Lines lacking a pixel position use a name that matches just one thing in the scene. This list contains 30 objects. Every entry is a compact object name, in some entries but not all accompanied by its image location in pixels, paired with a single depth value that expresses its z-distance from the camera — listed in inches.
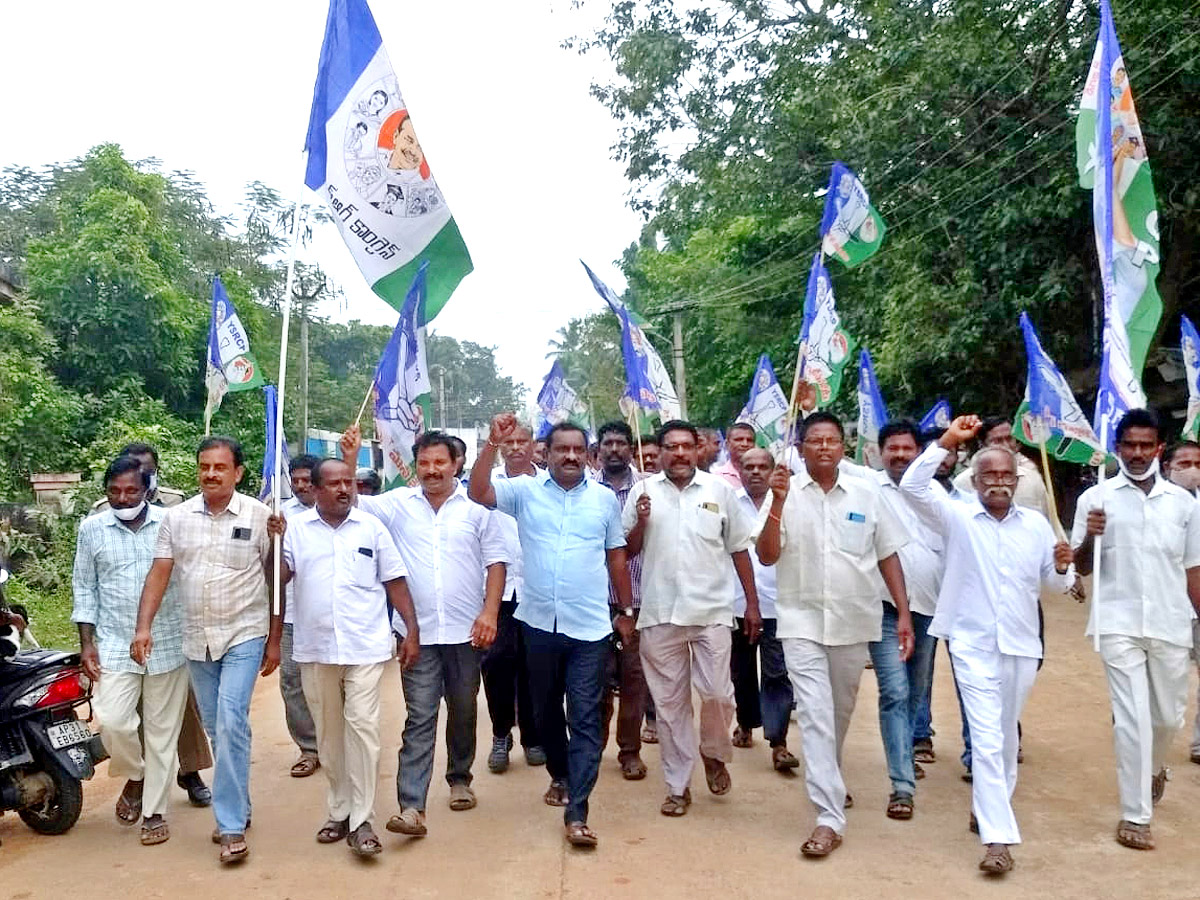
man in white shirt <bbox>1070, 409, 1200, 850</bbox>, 190.4
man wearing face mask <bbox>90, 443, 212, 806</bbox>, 224.1
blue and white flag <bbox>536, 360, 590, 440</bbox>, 522.9
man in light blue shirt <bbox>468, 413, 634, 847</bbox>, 201.0
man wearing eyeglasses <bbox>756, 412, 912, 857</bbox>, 196.5
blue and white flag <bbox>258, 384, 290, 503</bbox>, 211.6
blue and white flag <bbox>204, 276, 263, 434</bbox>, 402.9
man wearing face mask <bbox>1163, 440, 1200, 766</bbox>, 264.2
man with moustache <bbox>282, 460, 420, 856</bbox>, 191.8
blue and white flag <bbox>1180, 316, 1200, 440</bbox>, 372.8
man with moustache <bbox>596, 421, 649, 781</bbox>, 240.8
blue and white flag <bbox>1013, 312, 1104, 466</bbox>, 227.8
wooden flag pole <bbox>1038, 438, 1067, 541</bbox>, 199.8
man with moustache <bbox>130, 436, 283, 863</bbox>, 189.6
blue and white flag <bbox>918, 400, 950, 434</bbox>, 407.8
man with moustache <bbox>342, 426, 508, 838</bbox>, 198.8
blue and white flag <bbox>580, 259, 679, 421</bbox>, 324.5
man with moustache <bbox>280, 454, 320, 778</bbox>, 246.7
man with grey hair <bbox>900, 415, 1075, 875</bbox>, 189.8
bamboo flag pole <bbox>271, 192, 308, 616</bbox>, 189.3
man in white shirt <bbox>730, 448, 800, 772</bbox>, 246.7
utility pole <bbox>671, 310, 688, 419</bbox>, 1165.8
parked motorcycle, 204.5
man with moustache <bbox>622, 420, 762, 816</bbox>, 214.5
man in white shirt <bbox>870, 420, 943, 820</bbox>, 208.4
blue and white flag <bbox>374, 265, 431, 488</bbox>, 230.2
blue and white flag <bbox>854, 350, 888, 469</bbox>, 396.5
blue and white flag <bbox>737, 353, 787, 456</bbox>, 445.4
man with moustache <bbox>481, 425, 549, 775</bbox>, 251.1
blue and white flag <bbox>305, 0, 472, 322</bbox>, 218.2
